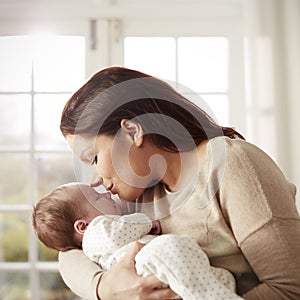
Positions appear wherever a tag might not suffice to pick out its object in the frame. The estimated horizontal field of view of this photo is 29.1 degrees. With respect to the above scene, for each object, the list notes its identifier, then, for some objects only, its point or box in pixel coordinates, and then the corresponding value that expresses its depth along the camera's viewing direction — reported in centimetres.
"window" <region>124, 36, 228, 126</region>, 268
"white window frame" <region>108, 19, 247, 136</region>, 268
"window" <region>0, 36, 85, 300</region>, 269
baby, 119
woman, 122
